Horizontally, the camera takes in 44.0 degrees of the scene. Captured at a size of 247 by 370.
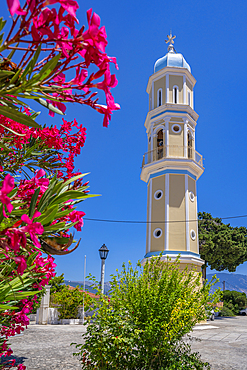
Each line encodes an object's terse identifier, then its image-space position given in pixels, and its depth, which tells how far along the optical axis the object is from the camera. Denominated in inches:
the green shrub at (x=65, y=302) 807.7
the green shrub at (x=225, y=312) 1243.4
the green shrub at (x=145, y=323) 181.3
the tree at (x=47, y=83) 42.9
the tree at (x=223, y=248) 1193.4
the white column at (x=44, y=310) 777.6
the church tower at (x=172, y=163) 692.1
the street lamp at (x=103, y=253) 363.9
